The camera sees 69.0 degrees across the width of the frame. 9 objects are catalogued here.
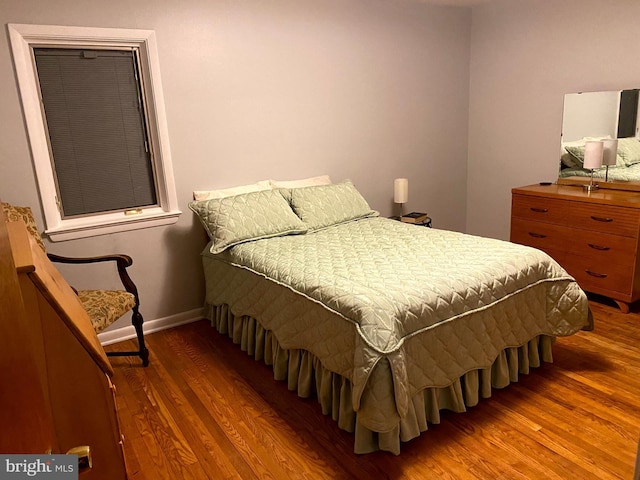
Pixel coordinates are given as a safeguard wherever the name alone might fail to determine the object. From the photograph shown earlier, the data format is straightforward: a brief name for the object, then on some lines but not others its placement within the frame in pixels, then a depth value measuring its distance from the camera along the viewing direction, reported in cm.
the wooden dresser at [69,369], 81
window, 271
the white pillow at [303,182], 353
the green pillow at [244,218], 294
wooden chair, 245
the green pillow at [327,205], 325
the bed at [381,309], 194
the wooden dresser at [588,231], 316
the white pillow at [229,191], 323
